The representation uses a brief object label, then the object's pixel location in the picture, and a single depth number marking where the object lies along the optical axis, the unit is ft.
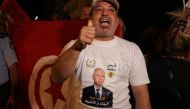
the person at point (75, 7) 14.66
